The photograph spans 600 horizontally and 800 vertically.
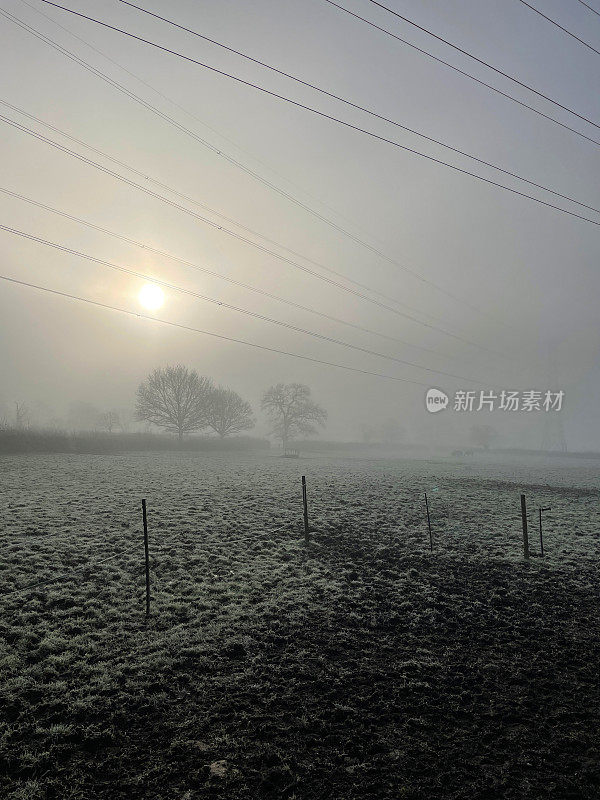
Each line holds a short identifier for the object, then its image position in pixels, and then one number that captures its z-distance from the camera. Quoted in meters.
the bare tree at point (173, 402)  84.44
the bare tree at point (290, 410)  105.98
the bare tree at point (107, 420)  144.59
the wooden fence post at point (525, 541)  17.64
